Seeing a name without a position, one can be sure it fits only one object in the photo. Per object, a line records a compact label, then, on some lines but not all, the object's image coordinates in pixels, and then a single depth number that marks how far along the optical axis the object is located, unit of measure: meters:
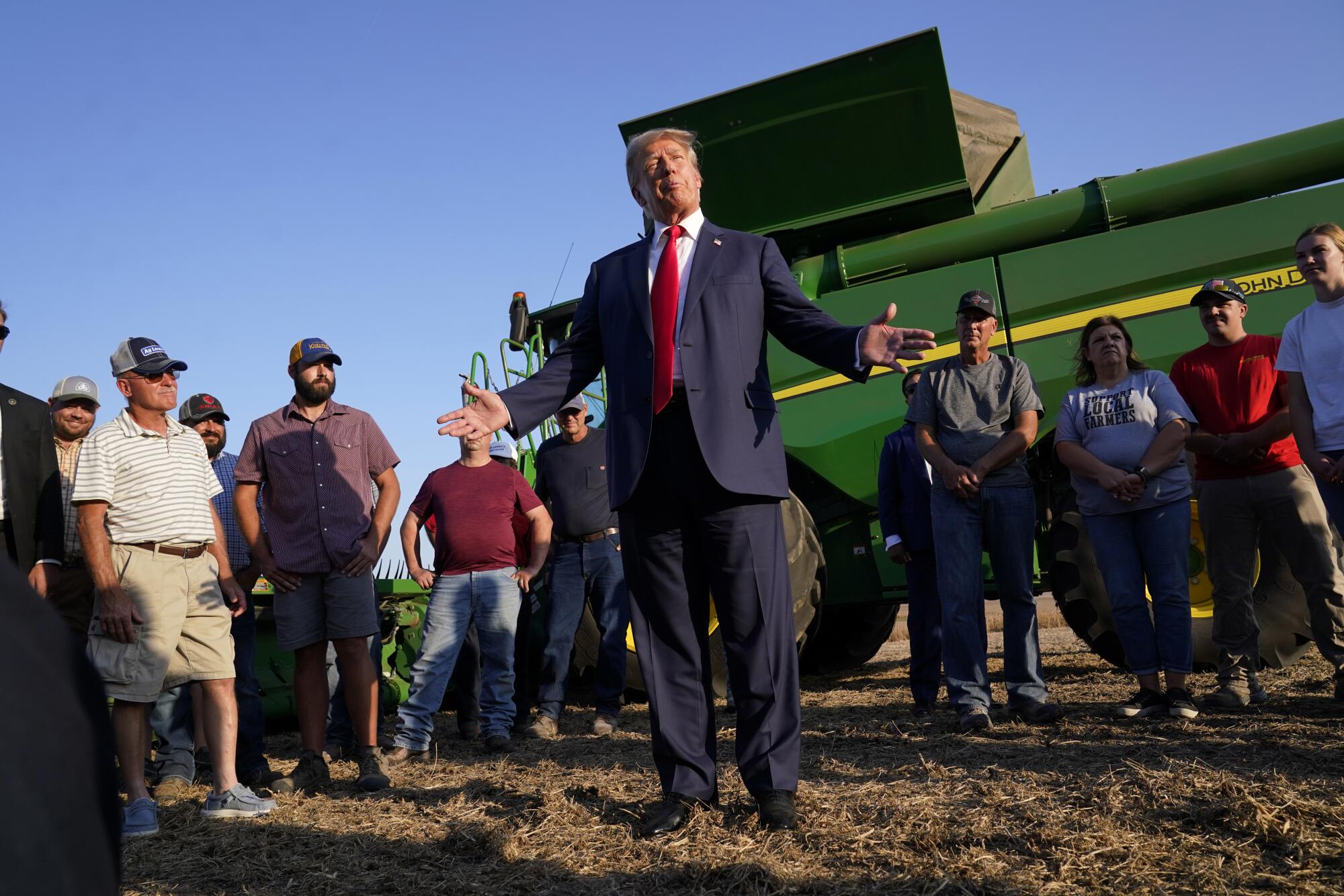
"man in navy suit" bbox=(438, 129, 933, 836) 3.19
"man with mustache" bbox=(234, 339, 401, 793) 4.75
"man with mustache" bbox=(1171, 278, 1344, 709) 4.92
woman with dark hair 4.89
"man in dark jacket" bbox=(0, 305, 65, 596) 4.09
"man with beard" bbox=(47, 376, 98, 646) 4.69
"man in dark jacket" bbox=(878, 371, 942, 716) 6.09
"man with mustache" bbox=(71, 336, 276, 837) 4.01
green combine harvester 6.14
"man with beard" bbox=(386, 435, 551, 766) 5.83
